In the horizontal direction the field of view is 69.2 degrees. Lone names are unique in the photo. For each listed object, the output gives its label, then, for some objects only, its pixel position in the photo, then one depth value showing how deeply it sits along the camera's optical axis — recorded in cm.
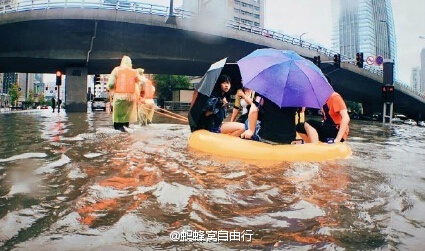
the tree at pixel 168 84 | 6438
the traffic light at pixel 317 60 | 2857
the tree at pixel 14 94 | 6562
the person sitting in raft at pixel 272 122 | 504
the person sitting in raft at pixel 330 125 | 570
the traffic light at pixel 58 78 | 2537
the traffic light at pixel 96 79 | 2805
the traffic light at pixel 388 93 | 2650
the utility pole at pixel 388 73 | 3256
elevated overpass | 2275
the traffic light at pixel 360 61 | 2638
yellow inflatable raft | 486
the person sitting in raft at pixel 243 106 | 689
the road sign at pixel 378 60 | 3716
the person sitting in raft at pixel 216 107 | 590
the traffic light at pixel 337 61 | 2786
